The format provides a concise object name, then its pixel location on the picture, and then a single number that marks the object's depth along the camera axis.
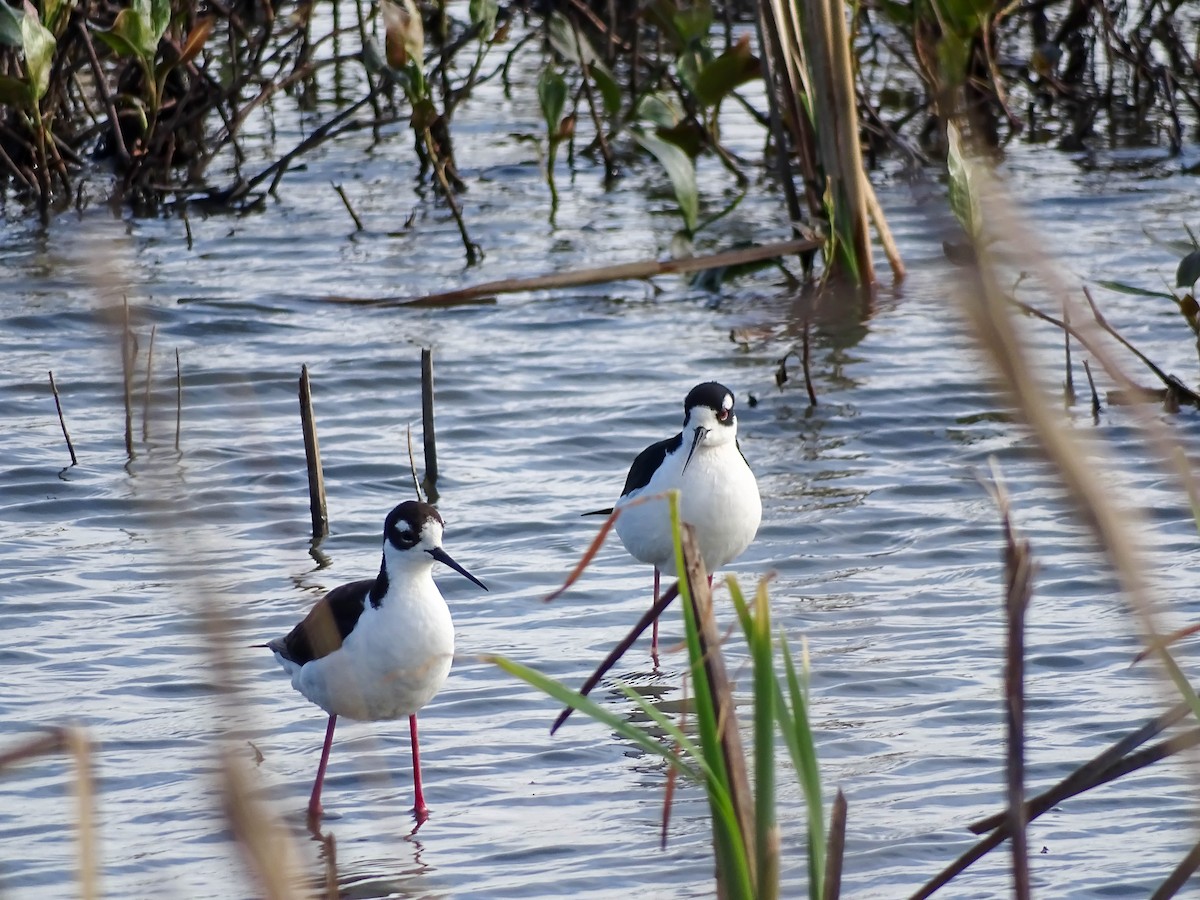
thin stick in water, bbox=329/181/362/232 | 19.48
